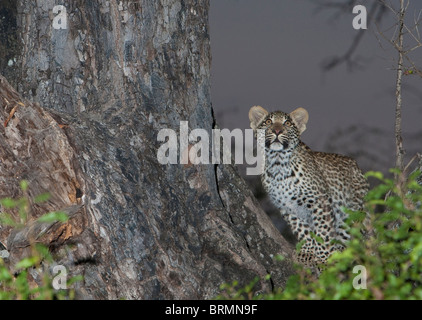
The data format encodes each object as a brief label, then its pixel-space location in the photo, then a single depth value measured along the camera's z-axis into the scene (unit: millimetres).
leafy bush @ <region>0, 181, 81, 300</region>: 7358
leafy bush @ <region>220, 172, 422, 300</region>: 7086
